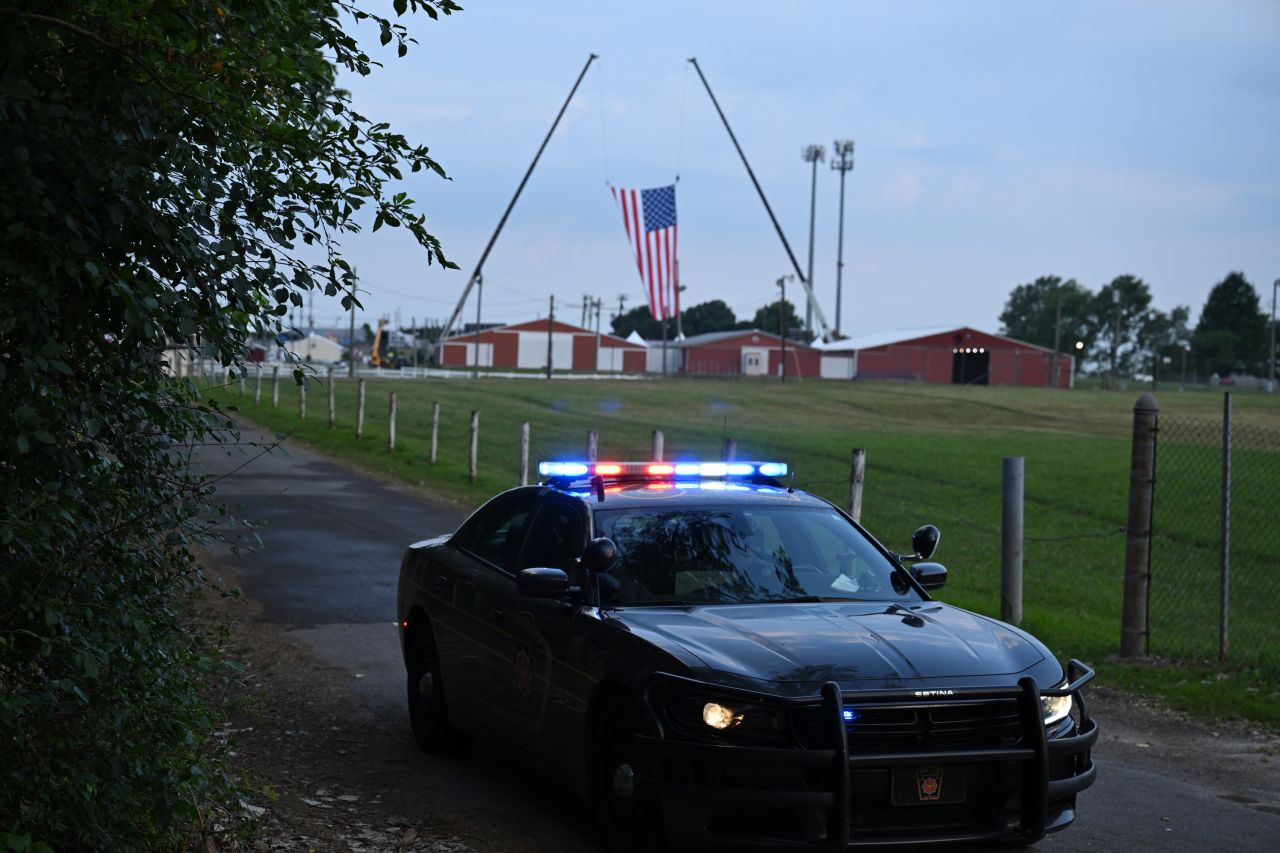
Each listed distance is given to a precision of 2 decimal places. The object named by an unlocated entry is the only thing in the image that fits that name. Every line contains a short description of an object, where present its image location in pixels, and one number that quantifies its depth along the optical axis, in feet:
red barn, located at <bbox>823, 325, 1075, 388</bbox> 334.24
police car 17.51
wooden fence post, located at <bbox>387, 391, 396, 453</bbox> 99.33
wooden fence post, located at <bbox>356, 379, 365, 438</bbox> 111.34
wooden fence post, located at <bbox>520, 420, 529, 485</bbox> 66.64
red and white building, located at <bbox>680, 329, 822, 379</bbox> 378.94
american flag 217.15
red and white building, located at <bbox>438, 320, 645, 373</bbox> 413.59
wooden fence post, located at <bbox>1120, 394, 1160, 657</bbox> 35.60
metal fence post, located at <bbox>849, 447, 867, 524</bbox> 45.21
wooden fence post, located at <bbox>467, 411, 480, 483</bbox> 80.53
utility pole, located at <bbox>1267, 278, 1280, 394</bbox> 308.69
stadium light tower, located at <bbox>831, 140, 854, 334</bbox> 372.58
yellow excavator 365.40
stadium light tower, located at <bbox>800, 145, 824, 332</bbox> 366.84
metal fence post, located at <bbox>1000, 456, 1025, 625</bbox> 38.11
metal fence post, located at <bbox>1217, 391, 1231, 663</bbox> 34.14
